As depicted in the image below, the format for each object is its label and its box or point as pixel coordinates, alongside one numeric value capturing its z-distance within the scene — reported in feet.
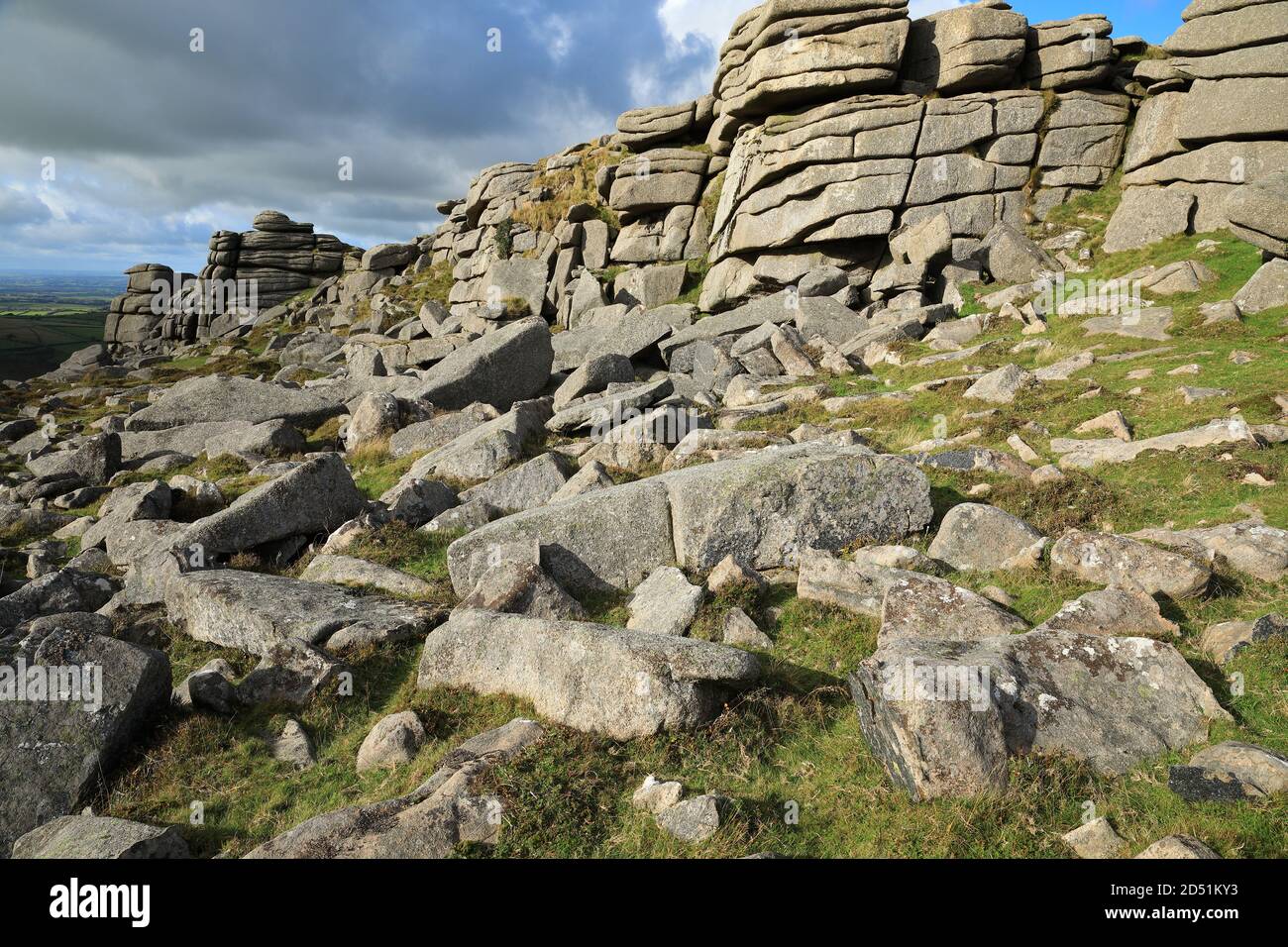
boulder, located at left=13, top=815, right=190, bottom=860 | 20.15
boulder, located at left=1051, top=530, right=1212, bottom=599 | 26.78
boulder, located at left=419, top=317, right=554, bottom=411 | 76.84
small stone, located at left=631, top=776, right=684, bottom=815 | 20.49
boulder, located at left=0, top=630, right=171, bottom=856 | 23.93
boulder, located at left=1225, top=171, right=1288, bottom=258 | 63.21
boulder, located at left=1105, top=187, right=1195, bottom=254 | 88.17
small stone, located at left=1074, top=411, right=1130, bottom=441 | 43.39
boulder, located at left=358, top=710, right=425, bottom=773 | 25.13
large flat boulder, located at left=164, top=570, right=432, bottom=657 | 32.45
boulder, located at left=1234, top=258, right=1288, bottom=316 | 61.31
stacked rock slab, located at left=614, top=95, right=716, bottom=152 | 137.18
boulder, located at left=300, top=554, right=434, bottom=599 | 38.19
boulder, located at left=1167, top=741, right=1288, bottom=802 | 18.06
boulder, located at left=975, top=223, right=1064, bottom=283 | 89.66
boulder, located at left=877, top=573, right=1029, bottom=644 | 26.21
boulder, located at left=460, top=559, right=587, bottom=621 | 31.99
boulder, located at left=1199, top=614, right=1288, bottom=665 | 23.30
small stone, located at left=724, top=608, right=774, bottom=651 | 29.17
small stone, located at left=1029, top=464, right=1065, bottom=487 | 37.88
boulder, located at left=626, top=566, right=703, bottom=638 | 30.40
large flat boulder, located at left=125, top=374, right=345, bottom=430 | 82.69
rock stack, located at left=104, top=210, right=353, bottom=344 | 228.63
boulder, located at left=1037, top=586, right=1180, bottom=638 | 24.64
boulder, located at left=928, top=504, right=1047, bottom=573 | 32.35
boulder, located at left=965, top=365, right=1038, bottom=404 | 54.65
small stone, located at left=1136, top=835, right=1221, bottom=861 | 16.26
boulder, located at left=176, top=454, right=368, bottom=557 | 42.68
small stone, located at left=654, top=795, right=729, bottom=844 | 19.29
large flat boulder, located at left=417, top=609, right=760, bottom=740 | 23.65
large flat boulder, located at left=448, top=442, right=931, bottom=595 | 35.09
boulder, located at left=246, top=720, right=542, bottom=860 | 19.13
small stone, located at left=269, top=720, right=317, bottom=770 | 26.17
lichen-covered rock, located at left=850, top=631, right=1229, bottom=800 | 19.93
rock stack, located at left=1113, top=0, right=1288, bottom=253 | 87.35
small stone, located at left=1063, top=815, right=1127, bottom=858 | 17.48
